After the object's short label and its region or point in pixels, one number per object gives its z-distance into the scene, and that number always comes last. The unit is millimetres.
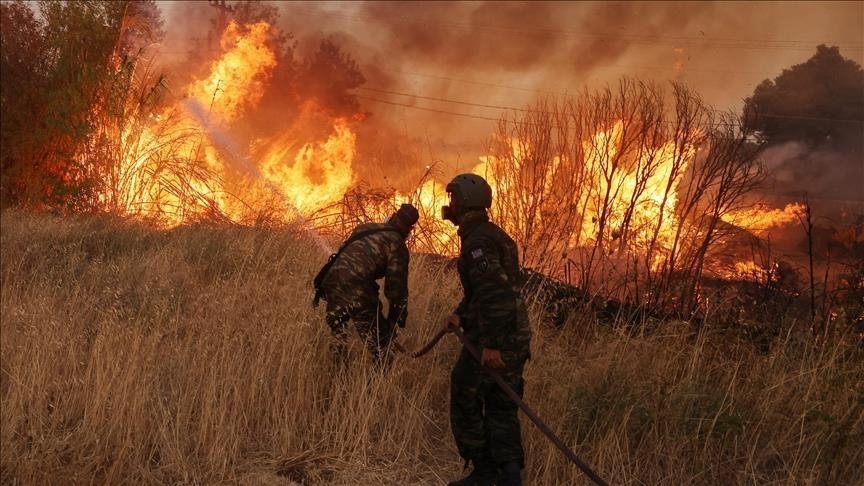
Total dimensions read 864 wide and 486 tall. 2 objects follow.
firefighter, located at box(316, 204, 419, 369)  4500
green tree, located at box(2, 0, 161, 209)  11930
